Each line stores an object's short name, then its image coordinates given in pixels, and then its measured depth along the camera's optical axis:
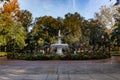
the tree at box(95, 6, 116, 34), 18.01
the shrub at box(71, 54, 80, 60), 9.50
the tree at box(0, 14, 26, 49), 14.16
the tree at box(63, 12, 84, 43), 17.44
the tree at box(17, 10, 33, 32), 19.29
